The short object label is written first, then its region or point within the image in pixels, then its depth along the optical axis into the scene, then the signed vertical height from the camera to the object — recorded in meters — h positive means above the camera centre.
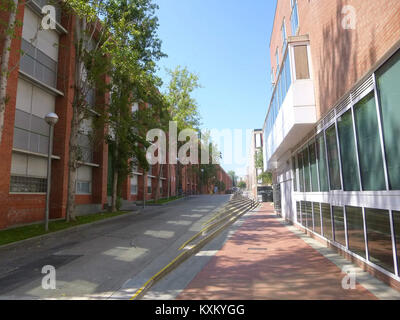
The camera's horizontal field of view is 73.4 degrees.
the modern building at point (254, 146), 60.86 +10.35
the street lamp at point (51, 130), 10.82 +2.66
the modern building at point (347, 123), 4.95 +1.74
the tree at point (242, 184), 154.14 +3.06
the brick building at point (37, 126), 11.97 +3.64
